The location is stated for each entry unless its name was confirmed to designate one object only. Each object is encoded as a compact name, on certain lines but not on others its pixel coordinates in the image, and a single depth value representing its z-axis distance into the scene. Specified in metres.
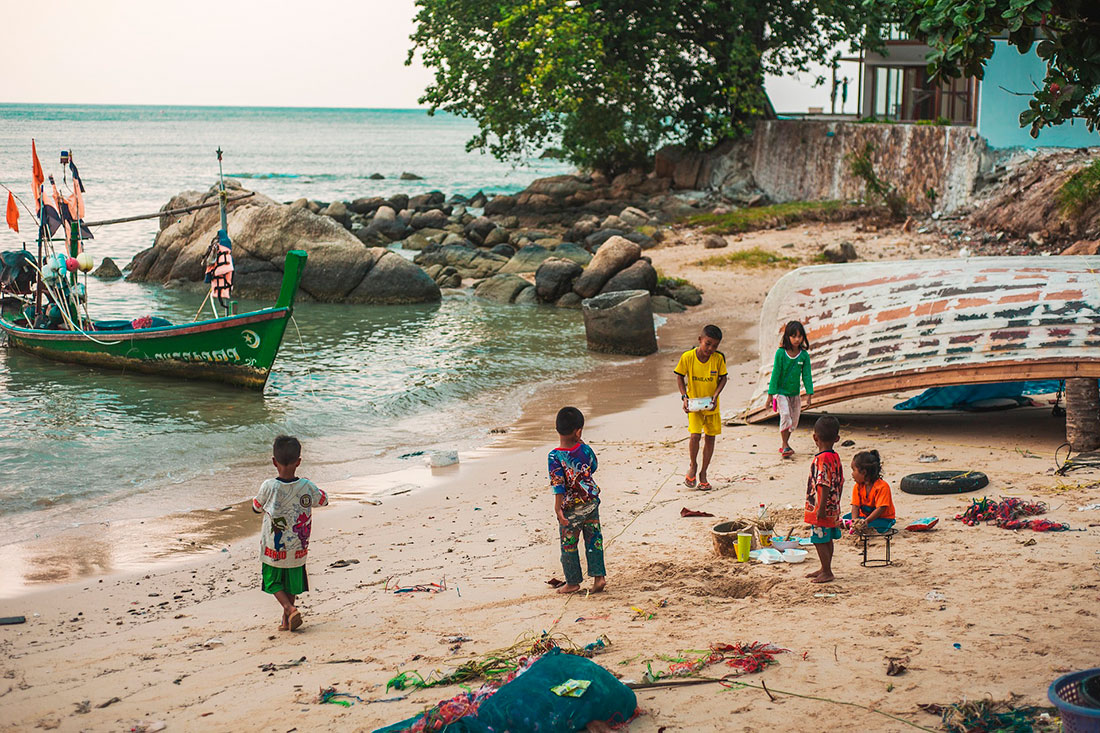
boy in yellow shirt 8.94
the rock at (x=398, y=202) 41.59
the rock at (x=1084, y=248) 17.31
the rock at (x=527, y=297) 23.59
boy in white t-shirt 6.28
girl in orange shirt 6.93
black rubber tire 8.00
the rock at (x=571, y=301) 22.61
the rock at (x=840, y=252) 22.56
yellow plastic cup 6.87
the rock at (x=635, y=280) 21.55
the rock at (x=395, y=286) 24.42
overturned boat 9.31
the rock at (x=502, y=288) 24.11
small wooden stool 6.59
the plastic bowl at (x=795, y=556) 6.83
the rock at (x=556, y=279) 22.94
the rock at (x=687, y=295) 21.77
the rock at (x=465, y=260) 27.89
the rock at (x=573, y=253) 26.42
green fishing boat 15.47
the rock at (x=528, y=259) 26.97
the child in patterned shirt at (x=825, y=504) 6.23
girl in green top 9.86
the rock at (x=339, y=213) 37.53
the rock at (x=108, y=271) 29.06
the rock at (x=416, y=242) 33.44
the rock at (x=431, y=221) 36.19
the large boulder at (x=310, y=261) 24.58
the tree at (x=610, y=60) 30.36
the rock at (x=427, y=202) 42.93
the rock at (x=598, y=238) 28.30
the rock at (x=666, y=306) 21.39
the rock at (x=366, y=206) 41.34
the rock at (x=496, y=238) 31.80
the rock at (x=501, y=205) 37.97
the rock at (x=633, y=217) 31.22
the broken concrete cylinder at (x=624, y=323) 17.59
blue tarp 10.83
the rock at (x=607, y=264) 22.12
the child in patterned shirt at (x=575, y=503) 6.47
